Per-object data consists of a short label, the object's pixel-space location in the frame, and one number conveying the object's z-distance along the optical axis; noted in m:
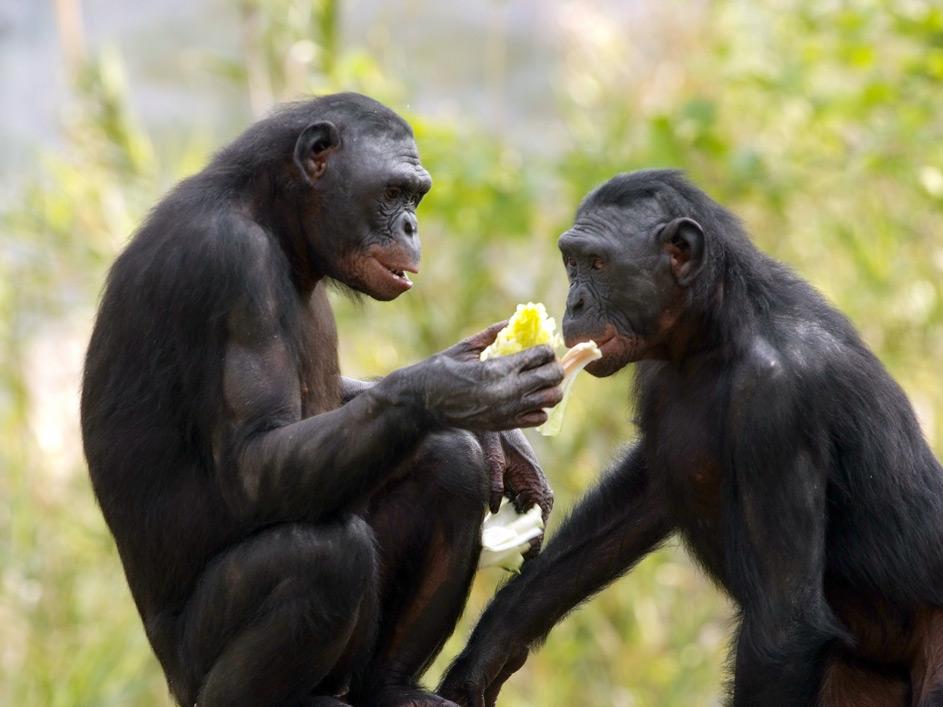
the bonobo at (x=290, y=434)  9.80
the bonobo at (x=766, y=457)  10.30
